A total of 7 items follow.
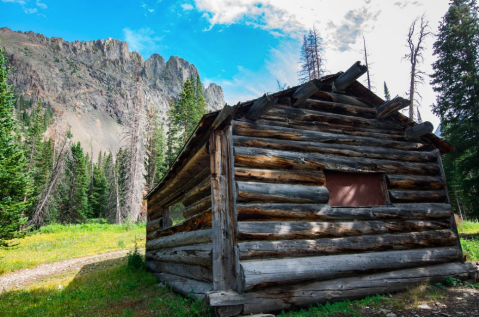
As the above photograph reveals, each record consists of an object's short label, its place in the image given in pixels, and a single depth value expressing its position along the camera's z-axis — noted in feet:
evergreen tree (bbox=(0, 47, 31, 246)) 42.16
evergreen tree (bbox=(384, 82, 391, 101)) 139.54
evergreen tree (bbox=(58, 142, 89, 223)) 126.90
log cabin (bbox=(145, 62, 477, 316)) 16.66
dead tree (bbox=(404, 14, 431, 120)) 68.13
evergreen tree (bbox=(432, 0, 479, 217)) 50.98
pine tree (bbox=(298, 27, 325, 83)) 83.92
